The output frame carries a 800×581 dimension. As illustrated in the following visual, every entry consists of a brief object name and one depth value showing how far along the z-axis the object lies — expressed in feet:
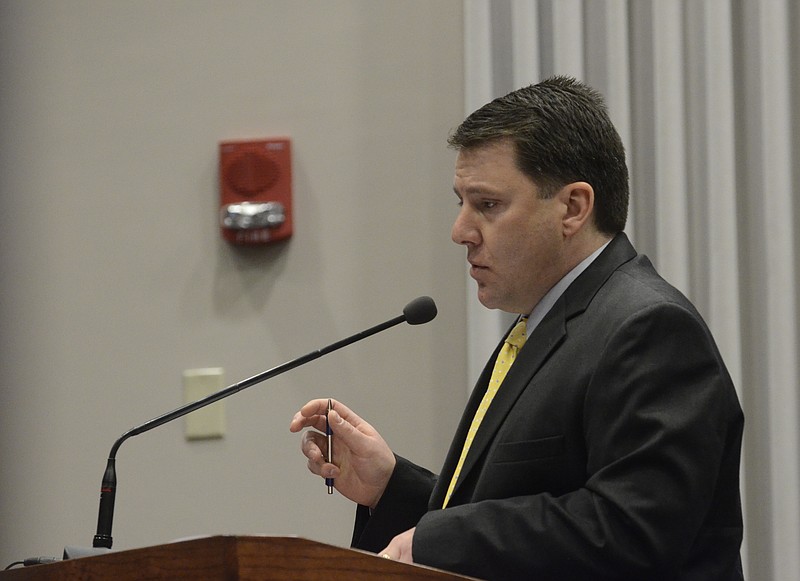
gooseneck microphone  14.74
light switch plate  22.98
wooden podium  8.97
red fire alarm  22.90
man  11.73
